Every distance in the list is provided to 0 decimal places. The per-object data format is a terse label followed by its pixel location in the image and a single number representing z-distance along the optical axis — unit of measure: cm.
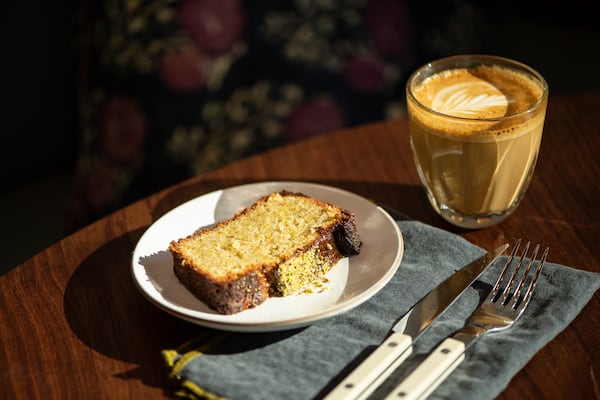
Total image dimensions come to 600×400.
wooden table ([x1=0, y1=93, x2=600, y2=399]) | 104
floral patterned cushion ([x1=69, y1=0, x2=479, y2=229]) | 219
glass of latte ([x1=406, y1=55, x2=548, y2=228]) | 125
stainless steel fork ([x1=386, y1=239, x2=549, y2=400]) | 95
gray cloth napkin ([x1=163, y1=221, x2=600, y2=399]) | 99
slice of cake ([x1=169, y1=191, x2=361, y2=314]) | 109
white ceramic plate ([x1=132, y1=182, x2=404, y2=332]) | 105
